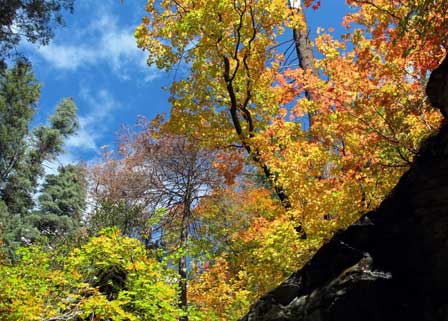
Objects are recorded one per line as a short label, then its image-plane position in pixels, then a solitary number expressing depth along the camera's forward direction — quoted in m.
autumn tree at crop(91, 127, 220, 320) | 15.44
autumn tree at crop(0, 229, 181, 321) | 6.46
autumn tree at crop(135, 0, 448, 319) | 6.94
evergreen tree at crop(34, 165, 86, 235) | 26.91
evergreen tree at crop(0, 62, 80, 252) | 24.73
